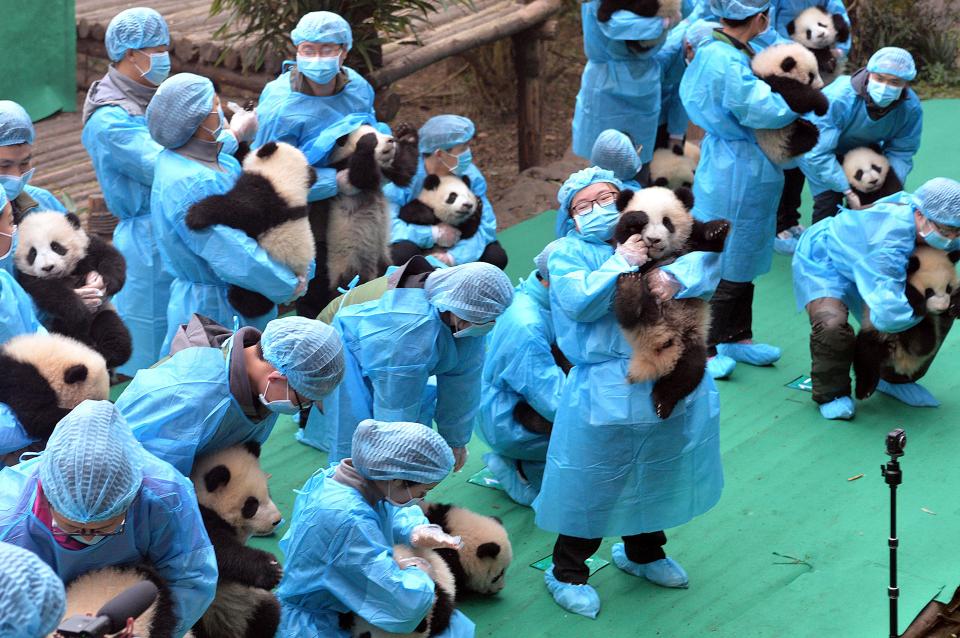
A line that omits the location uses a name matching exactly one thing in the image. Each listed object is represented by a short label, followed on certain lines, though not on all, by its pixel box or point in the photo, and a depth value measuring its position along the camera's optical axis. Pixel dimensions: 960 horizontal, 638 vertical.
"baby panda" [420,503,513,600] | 9.51
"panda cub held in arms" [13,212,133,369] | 10.28
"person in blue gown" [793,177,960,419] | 11.51
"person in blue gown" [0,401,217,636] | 5.97
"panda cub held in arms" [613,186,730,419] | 8.94
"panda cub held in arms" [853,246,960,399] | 11.69
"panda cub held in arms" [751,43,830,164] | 12.63
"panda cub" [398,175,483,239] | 12.96
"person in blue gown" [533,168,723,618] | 9.00
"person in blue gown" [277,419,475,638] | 7.69
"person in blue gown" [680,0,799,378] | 12.62
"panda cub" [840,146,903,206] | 13.16
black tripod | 8.11
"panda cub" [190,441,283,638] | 7.82
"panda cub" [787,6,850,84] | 15.19
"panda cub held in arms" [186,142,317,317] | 9.95
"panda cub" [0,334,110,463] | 7.91
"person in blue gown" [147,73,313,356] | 9.82
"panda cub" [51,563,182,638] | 6.19
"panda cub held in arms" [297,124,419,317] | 12.23
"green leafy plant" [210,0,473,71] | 16.03
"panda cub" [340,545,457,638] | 8.15
